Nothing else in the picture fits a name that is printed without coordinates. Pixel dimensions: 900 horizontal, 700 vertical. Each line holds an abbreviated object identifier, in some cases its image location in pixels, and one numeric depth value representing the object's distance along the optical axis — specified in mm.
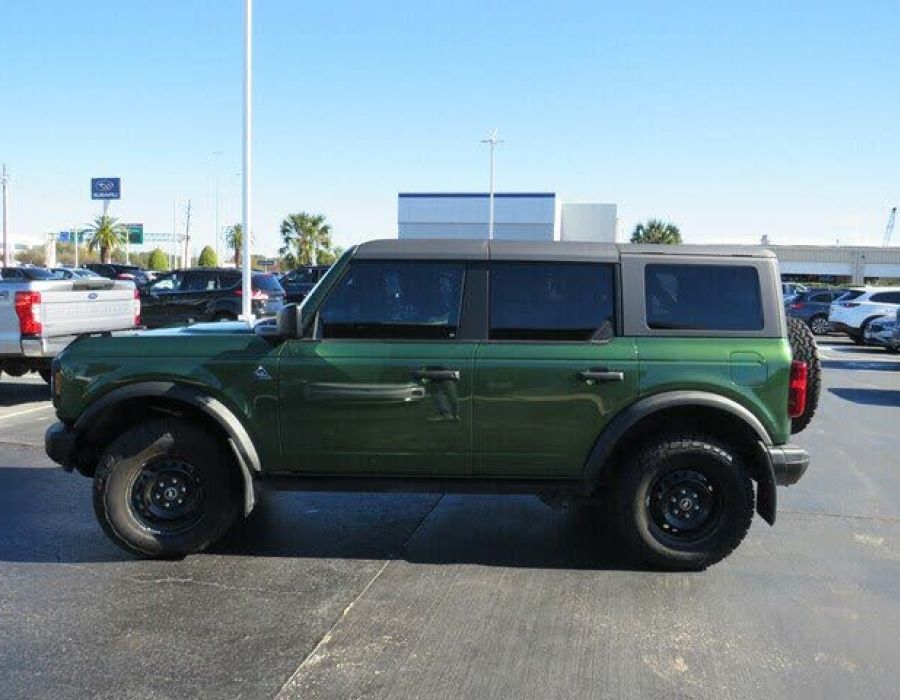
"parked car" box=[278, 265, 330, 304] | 27344
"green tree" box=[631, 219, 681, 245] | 72938
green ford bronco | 4641
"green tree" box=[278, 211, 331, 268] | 76438
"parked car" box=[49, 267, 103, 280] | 30719
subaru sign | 66750
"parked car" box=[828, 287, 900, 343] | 22000
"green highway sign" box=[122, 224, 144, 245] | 91938
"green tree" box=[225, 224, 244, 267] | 86875
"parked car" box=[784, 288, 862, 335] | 26750
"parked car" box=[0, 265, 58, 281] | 27947
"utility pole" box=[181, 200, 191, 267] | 76812
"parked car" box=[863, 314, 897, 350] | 20141
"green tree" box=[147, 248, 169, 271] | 75181
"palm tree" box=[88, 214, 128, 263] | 74250
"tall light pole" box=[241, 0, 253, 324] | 17797
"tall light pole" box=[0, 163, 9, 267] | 53231
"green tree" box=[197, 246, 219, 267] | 72625
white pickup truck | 9414
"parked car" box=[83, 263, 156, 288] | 38209
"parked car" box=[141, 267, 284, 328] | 18219
